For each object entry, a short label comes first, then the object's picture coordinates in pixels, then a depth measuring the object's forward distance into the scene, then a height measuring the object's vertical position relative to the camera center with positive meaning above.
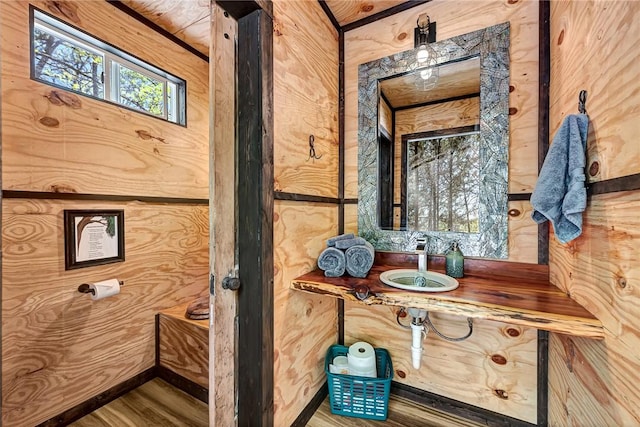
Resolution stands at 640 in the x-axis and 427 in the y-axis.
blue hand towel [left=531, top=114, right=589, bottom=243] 0.96 +0.10
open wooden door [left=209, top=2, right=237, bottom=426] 1.07 -0.03
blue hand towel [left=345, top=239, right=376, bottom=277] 1.40 -0.26
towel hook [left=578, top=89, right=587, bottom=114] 1.01 +0.41
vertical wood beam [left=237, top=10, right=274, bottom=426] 1.14 +0.00
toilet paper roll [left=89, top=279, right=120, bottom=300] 1.59 -0.47
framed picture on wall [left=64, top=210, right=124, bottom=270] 1.55 -0.16
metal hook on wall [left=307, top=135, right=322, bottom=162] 1.49 +0.34
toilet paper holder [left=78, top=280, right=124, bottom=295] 1.59 -0.46
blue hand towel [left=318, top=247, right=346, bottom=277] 1.41 -0.28
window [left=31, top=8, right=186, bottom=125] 1.49 +0.91
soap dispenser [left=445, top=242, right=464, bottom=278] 1.42 -0.28
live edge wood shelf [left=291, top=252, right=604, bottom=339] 0.95 -0.37
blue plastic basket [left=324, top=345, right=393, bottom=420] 1.50 -1.05
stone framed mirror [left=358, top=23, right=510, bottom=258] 1.42 +0.34
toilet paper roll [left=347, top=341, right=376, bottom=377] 1.55 -0.88
